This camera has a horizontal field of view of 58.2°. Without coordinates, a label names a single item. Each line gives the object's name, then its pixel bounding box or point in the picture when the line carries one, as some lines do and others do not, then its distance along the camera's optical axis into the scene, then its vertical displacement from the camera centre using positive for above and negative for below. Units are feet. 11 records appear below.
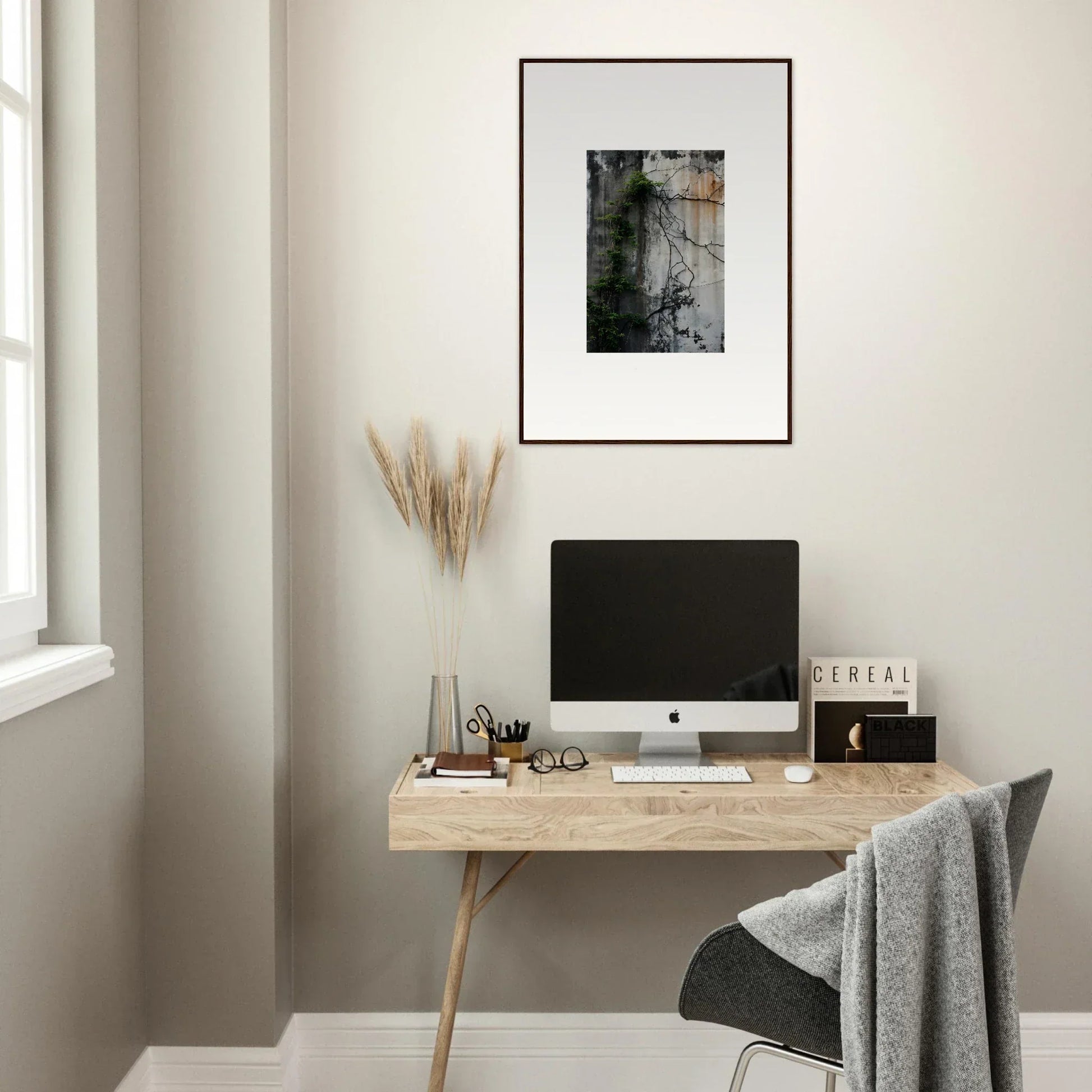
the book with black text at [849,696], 7.08 -1.44
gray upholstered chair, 5.02 -2.59
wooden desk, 6.23 -2.05
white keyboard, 6.56 -1.88
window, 5.75 +1.05
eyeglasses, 7.00 -1.92
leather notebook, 6.56 -1.82
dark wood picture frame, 7.38 +3.28
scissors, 7.07 -1.70
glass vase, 7.07 -1.59
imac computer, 6.90 -0.96
